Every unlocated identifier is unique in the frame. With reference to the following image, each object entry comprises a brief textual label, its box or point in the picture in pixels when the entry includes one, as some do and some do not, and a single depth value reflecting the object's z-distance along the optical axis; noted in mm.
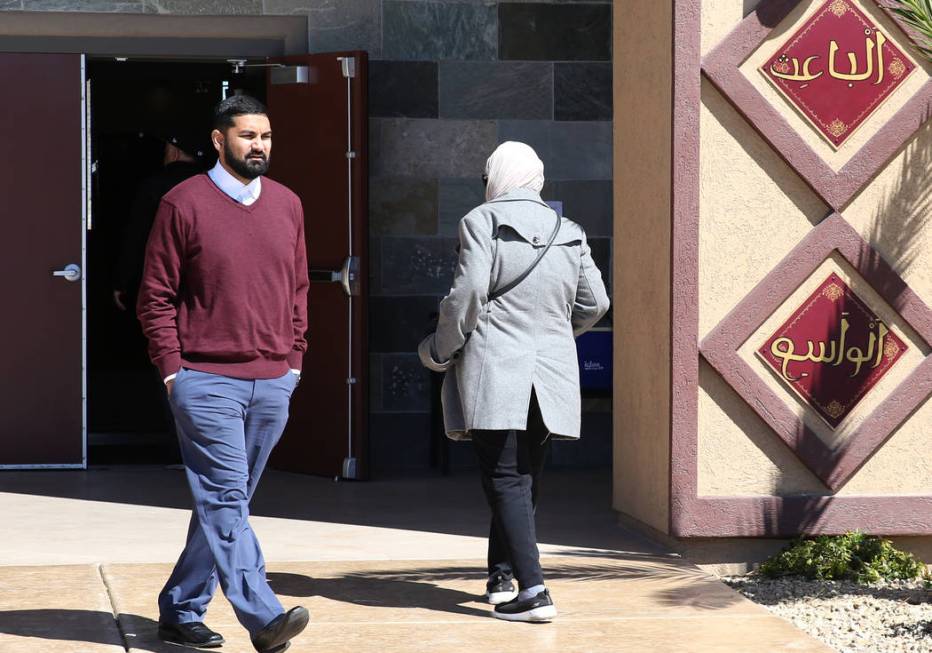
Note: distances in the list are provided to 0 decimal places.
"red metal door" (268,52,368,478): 18141
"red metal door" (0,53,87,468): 18672
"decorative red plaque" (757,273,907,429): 13023
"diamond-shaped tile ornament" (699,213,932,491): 12891
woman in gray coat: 10570
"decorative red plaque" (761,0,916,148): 12883
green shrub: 12742
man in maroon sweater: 9398
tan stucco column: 12852
